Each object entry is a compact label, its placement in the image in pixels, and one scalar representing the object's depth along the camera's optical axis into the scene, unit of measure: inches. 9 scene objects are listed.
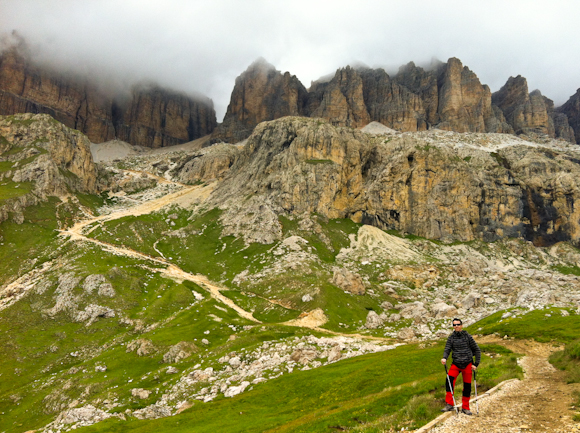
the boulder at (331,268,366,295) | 4276.3
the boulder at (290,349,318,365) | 2174.0
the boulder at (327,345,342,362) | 2159.3
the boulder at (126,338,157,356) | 2886.3
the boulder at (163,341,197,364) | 2738.7
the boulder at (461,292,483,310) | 3700.8
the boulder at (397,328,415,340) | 2896.2
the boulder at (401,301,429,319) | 3607.0
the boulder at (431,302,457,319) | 3481.8
